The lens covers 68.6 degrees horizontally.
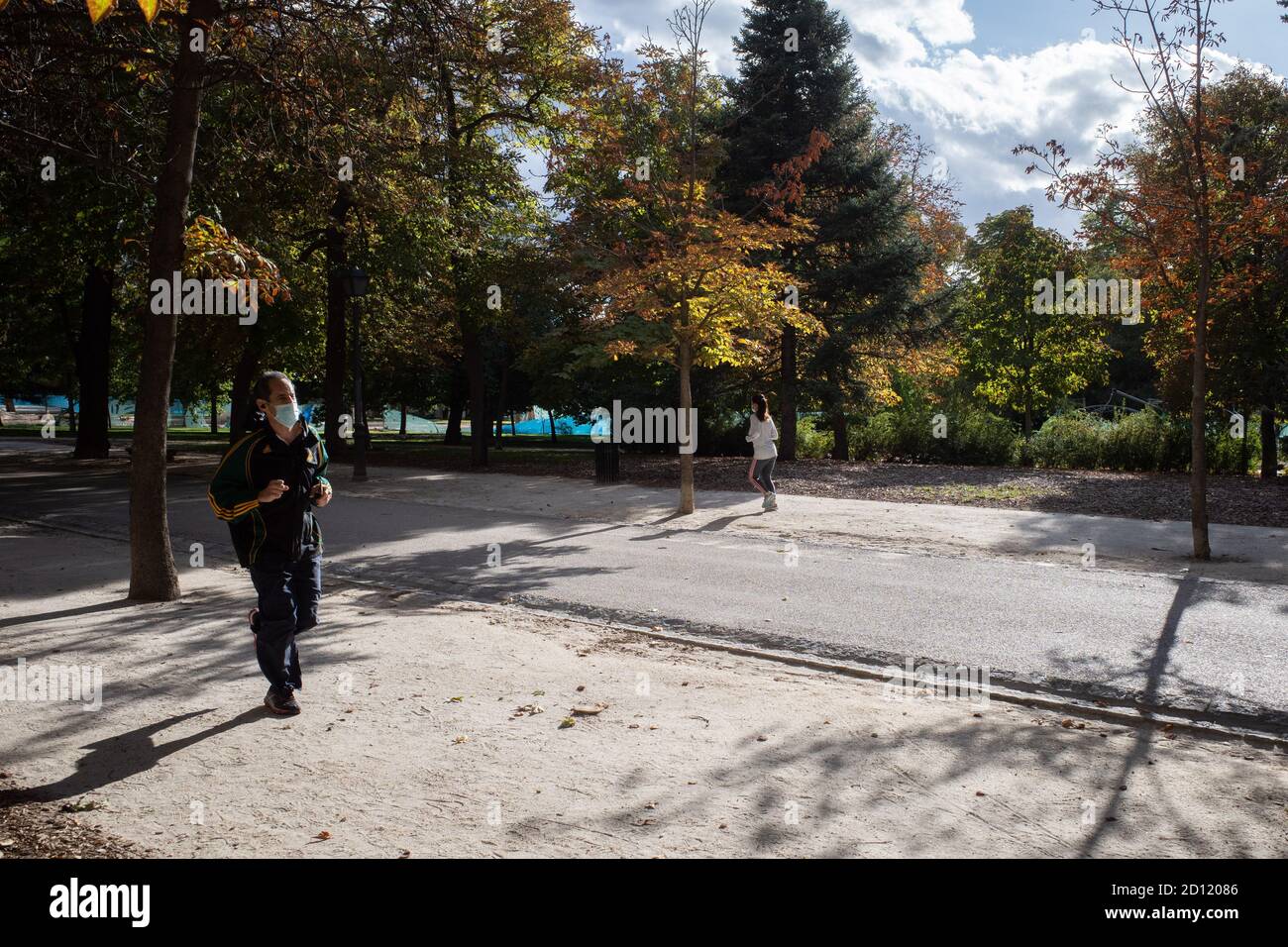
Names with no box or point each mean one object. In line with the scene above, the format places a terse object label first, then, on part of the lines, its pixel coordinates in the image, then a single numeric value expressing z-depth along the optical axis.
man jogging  5.23
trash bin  21.44
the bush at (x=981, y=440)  26.23
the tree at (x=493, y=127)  22.55
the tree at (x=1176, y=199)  11.07
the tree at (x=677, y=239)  15.06
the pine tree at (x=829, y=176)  25.16
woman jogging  16.12
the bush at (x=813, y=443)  30.44
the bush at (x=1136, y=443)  23.48
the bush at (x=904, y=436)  27.55
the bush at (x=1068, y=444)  24.66
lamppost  21.12
